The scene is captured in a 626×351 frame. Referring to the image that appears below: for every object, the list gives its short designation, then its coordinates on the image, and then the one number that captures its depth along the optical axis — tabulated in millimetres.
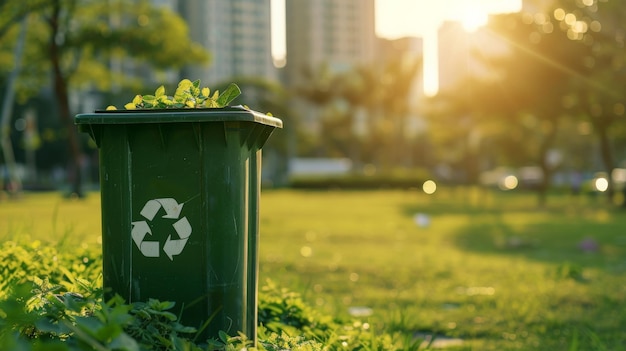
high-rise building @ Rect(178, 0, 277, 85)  159500
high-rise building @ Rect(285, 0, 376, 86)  161250
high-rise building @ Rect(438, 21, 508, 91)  80562
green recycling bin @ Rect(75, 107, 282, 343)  3469
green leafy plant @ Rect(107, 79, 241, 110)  3686
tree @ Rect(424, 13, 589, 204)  27281
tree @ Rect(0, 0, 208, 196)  30125
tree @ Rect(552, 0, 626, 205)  22797
